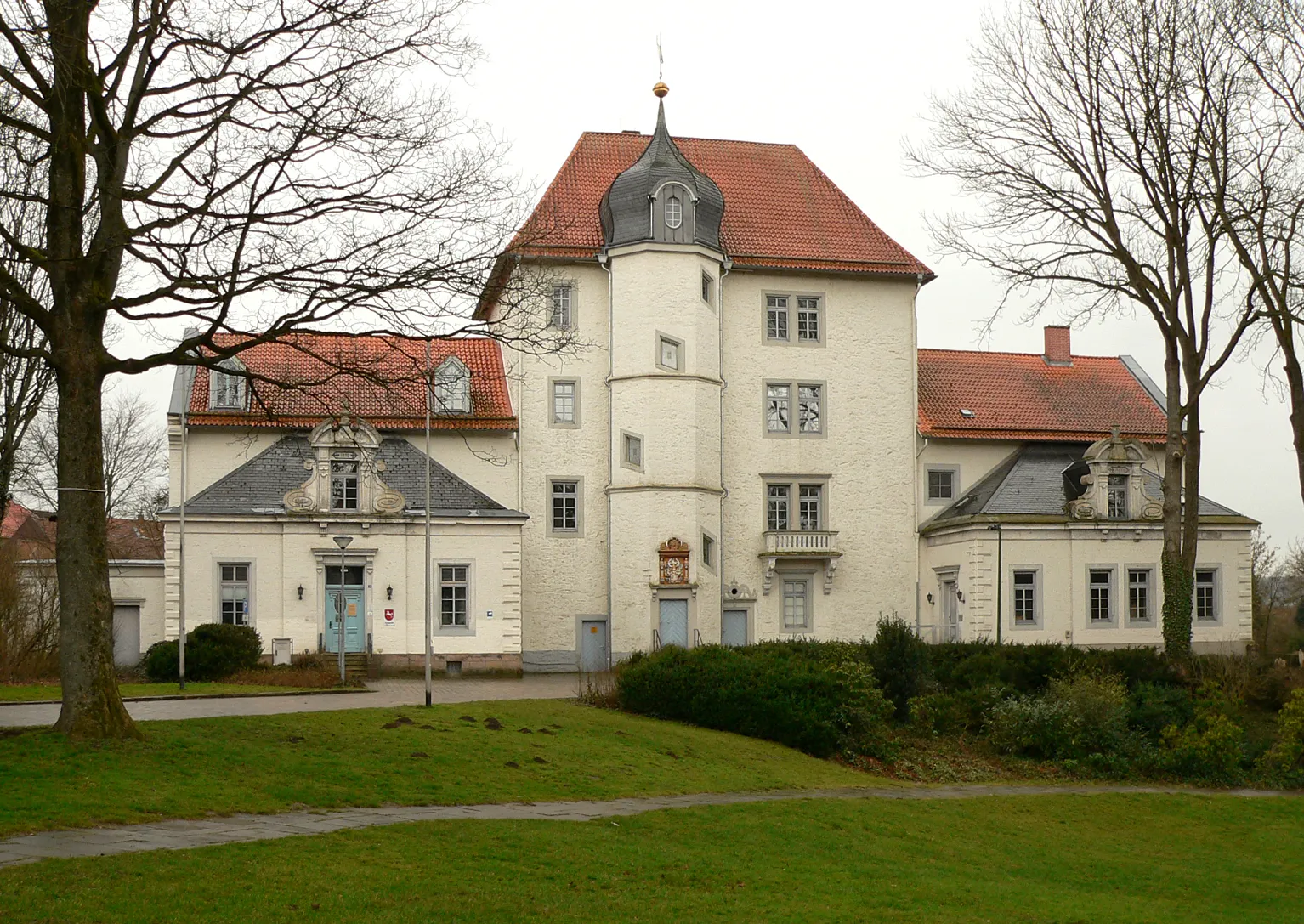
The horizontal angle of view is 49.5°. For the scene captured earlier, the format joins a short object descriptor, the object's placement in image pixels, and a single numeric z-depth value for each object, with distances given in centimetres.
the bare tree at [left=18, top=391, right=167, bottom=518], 5575
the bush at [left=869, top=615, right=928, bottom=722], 2575
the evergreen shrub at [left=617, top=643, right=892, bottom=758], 2262
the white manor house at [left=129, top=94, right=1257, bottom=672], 3634
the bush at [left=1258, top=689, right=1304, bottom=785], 2348
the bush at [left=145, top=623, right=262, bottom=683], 3122
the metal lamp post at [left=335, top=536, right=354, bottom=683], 3097
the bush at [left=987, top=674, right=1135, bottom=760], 2397
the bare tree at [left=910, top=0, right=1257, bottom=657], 2997
